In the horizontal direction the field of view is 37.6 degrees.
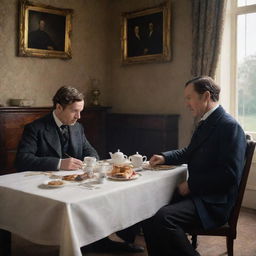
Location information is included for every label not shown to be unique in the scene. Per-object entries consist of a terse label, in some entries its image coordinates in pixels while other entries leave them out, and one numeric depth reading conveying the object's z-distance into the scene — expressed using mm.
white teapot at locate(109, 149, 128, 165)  3301
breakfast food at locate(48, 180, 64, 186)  2418
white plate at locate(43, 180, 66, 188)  2386
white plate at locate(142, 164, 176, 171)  3091
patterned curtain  5023
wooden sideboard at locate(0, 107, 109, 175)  4875
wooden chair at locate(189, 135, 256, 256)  2734
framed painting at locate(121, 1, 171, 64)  5684
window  5188
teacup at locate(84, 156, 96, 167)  2888
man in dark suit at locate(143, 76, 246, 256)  2596
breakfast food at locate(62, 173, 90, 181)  2613
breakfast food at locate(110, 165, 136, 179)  2672
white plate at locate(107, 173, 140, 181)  2634
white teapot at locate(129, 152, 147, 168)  3168
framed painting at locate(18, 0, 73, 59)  5406
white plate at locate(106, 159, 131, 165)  3370
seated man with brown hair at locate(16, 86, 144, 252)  3166
